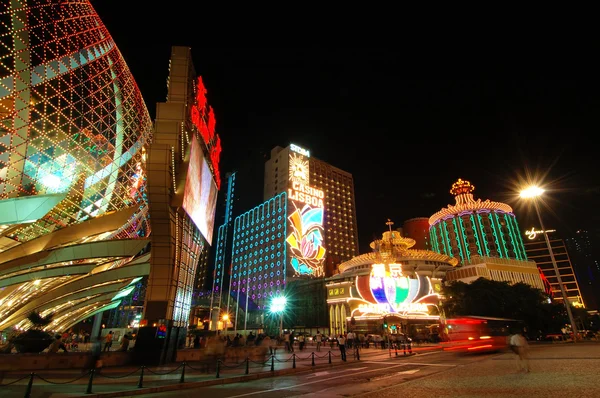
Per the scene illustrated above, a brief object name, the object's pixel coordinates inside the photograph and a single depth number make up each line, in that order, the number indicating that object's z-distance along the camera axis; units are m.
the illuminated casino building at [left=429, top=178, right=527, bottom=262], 92.38
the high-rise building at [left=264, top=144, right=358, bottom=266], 110.25
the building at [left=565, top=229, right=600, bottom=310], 118.81
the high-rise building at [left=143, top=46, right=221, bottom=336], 19.38
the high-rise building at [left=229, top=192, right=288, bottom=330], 95.19
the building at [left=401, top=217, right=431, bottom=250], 153.25
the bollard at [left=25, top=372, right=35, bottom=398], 9.17
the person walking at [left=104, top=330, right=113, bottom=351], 24.64
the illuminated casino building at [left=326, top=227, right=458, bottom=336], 50.78
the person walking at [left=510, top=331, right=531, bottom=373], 13.23
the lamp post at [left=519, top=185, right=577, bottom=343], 24.80
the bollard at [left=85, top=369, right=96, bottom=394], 10.53
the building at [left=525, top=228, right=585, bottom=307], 119.19
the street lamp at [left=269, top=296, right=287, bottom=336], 50.27
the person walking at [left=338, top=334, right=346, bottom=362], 21.02
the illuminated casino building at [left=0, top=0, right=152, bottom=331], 18.33
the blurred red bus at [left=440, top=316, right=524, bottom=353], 23.78
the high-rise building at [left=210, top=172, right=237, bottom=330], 131.38
